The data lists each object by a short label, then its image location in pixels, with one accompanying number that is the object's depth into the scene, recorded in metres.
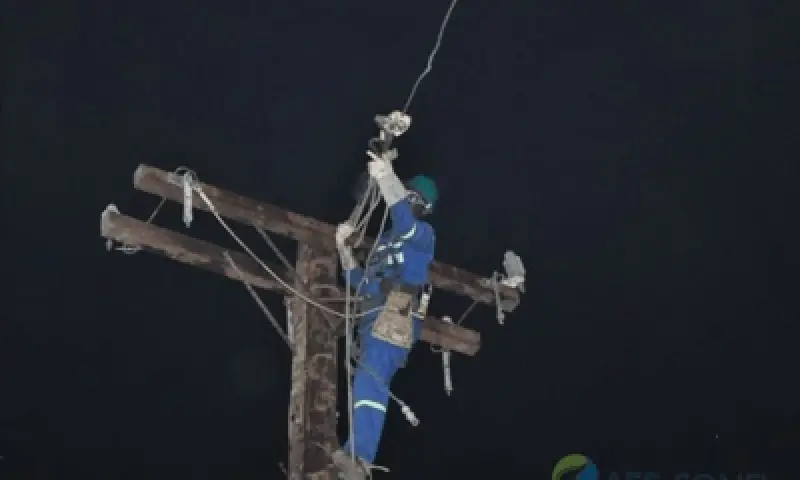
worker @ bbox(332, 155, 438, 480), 9.48
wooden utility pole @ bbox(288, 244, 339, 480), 8.48
